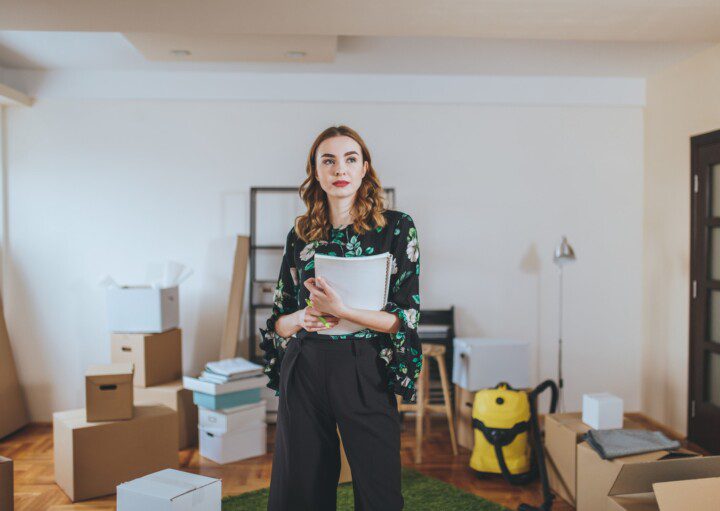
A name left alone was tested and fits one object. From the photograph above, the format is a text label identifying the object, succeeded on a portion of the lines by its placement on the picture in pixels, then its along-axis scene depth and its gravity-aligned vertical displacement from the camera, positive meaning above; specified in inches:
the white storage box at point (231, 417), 133.0 -40.4
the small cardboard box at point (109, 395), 113.5 -29.7
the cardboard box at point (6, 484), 90.4 -38.0
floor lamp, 145.9 -1.9
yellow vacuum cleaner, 120.0 -39.4
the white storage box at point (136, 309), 140.4 -15.7
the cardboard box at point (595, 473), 96.0 -38.8
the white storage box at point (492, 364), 140.8 -28.7
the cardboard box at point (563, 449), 108.4 -39.1
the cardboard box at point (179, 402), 137.9 -37.6
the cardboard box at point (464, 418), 141.4 -42.5
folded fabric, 97.5 -33.6
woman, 56.6 -11.6
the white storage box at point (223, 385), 133.3 -32.9
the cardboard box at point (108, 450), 110.8 -40.7
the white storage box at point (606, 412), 108.5 -31.1
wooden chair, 134.2 -37.0
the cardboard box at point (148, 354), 138.9 -26.8
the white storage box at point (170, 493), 69.7 -30.7
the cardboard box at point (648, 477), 81.0 -32.5
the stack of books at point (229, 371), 135.0 -29.8
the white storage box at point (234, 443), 133.0 -46.5
